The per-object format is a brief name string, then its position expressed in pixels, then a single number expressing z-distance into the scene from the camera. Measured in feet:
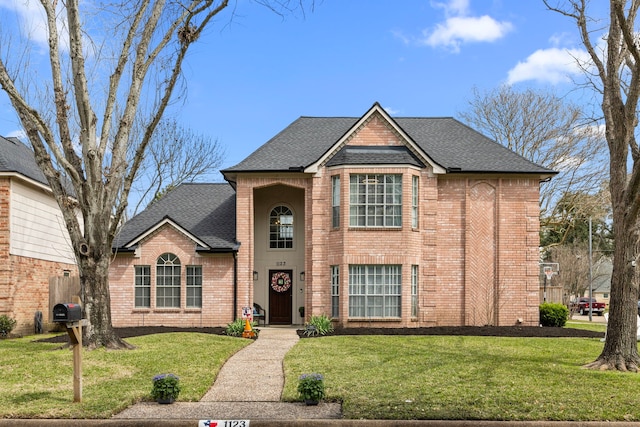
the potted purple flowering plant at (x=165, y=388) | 36.47
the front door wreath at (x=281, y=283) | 92.63
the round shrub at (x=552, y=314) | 88.89
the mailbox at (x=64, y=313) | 34.94
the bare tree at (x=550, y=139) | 128.67
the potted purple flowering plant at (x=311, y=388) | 35.88
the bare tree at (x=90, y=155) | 56.24
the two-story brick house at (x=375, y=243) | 81.71
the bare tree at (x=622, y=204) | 47.83
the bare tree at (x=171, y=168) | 137.59
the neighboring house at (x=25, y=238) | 80.69
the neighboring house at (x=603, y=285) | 266.77
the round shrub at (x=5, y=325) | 78.07
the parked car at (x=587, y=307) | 182.19
